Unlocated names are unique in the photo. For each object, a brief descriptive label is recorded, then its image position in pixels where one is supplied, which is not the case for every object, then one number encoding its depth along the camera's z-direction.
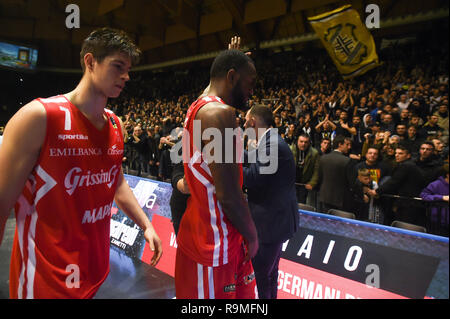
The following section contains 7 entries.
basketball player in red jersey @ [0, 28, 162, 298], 0.90
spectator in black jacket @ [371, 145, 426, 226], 2.71
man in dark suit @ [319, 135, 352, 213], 4.06
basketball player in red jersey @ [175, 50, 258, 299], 1.14
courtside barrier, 1.81
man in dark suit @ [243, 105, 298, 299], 1.99
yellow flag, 4.68
